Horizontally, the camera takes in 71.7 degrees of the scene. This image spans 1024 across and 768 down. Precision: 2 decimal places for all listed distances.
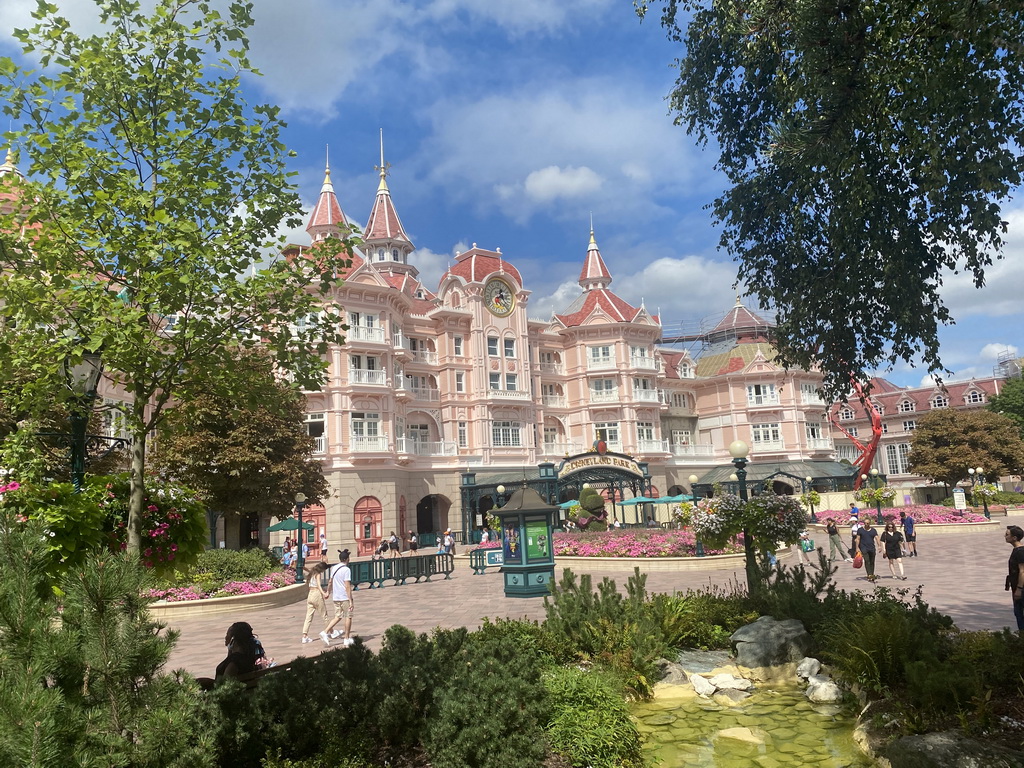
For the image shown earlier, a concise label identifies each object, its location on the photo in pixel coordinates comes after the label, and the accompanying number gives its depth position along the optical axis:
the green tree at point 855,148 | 7.20
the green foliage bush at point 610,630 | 9.28
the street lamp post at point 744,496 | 12.32
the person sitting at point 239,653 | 7.65
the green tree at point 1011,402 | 57.78
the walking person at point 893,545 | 18.55
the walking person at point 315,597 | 12.98
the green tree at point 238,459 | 23.03
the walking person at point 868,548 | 18.27
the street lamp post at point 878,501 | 33.16
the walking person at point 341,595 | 13.17
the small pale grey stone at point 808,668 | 9.43
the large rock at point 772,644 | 9.88
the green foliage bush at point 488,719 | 5.99
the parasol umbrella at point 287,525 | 29.36
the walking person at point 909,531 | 23.50
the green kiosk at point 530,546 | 18.11
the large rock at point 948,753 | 5.76
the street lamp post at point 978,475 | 44.74
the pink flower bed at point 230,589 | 18.45
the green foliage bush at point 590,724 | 6.74
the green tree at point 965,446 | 49.31
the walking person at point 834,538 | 22.97
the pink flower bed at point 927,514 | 35.50
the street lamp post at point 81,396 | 6.29
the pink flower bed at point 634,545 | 24.67
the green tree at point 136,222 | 5.99
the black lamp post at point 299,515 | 22.86
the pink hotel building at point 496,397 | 38.31
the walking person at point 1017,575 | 9.72
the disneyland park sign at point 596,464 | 36.38
